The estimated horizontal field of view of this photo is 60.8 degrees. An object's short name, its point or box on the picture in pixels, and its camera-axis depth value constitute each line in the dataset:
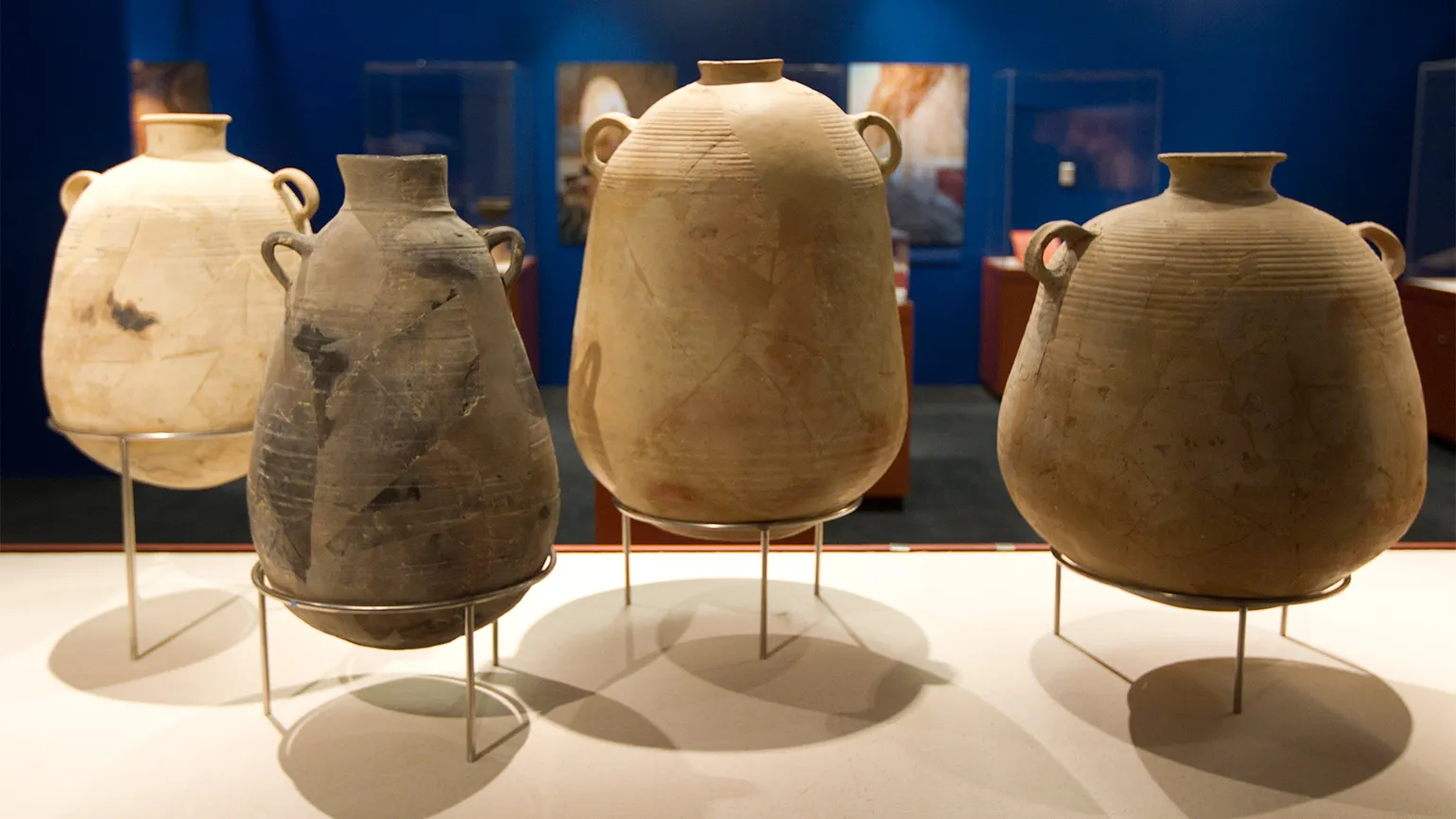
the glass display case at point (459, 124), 3.68
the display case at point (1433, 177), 4.85
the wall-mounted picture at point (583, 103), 4.46
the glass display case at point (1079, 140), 4.51
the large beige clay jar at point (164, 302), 2.20
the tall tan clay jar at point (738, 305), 1.98
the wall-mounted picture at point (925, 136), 4.57
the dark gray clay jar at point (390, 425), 1.71
